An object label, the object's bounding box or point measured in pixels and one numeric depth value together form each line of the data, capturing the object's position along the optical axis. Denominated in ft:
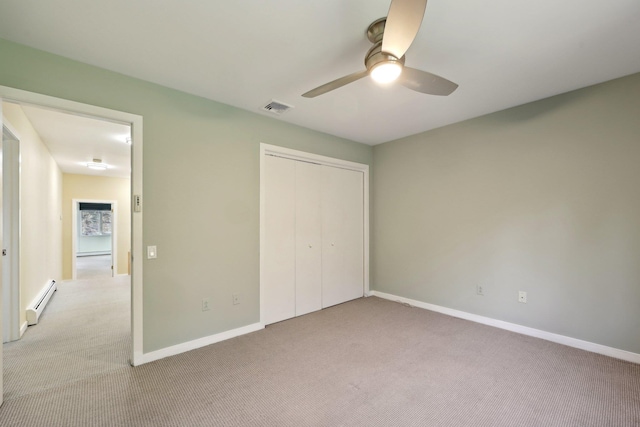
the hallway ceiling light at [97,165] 17.67
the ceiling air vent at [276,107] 9.42
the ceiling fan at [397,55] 4.08
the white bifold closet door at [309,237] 11.00
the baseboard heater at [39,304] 10.77
